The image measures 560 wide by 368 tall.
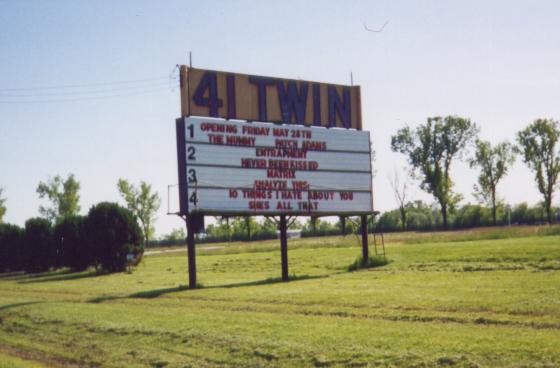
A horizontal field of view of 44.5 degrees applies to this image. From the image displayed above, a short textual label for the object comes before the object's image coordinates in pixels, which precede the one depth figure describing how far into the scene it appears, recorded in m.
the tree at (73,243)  50.23
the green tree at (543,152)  92.44
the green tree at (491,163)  98.33
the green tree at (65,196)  92.44
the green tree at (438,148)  91.44
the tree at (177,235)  142.07
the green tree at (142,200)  93.81
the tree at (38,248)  55.53
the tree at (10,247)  57.38
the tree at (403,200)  88.09
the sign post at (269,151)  28.05
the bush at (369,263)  32.53
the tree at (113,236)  46.72
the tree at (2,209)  85.02
